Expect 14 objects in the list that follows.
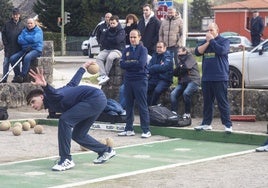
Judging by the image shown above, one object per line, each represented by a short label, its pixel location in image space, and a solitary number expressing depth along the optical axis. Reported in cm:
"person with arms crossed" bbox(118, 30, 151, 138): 1260
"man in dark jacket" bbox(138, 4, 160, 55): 1617
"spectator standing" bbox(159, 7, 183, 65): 1606
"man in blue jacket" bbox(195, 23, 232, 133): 1229
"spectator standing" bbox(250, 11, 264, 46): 2777
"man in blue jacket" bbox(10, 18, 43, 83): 1725
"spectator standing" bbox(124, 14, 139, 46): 1645
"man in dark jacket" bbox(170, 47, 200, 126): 1447
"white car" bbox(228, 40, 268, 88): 1700
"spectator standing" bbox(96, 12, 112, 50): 1645
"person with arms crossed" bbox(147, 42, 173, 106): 1431
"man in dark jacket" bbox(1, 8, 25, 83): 1752
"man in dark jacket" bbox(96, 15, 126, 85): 1573
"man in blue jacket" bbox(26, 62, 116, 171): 930
